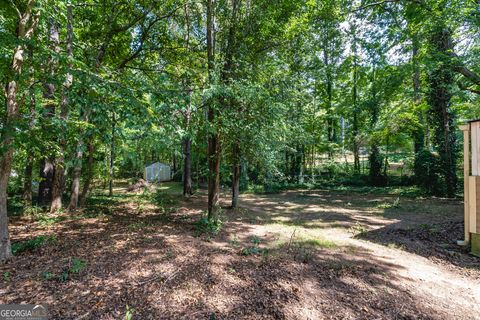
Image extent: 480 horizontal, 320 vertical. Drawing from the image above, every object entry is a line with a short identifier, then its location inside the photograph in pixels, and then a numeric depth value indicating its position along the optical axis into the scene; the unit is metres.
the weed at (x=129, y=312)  2.20
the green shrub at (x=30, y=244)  3.76
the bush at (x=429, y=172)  11.37
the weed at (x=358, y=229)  5.89
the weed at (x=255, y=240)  4.58
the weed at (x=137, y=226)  5.32
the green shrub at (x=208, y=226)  5.23
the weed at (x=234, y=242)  4.51
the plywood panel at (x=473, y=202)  4.48
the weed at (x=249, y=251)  3.99
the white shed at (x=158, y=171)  20.77
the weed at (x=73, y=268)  2.87
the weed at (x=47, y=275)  2.87
